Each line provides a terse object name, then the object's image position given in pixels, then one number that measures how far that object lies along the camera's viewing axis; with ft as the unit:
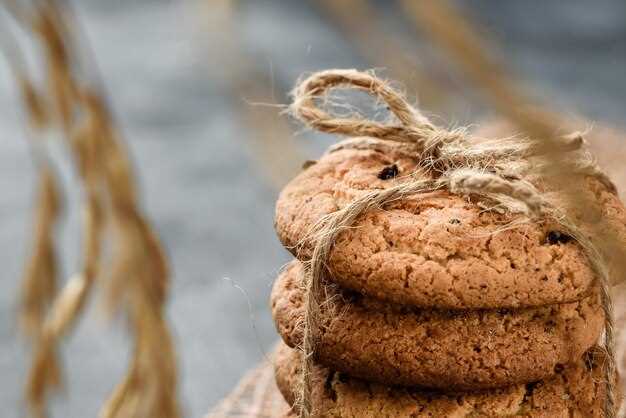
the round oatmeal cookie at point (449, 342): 1.16
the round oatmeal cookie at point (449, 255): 1.14
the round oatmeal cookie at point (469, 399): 1.18
